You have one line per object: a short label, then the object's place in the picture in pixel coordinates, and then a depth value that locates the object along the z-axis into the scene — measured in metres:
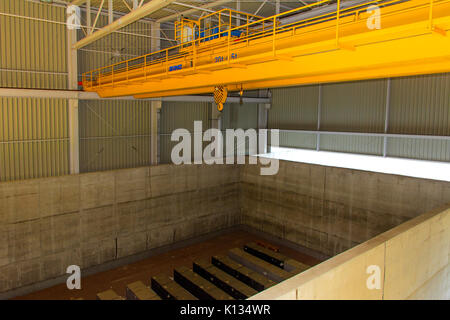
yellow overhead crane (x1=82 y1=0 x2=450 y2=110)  6.26
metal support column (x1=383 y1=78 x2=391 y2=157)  18.81
